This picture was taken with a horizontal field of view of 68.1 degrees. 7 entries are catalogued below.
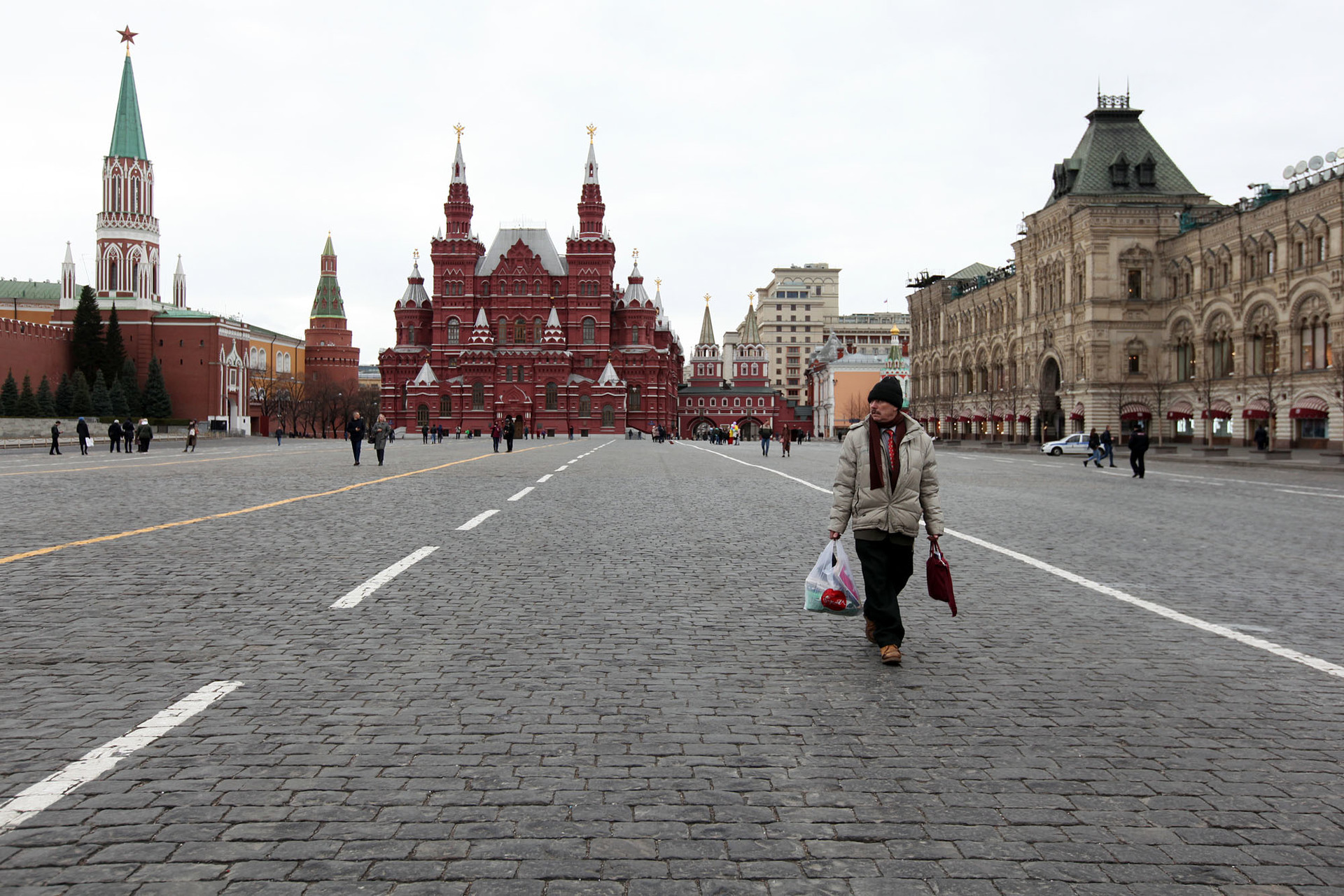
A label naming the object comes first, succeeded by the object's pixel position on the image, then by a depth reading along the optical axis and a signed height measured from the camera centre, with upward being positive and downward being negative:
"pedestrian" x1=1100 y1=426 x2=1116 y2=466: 36.25 -1.15
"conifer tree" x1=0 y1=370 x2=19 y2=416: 71.25 +2.19
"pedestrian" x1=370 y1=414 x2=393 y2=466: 27.64 -0.27
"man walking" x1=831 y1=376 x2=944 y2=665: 5.60 -0.47
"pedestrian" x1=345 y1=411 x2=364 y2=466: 27.50 -0.18
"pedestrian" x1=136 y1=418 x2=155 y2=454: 44.41 -0.36
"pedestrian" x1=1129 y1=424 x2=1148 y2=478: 25.12 -0.86
